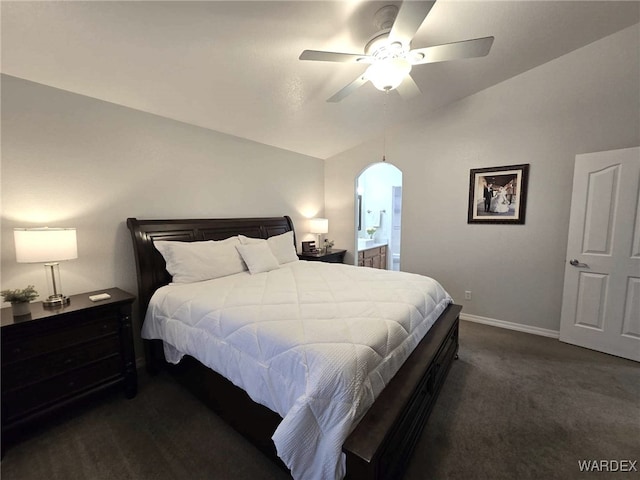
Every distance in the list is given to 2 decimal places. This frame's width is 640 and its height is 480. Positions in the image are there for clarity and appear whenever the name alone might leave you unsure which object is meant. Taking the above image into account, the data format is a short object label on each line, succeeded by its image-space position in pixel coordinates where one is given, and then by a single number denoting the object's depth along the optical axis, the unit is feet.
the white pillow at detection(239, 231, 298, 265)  10.48
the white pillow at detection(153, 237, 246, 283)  7.91
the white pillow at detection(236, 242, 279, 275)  9.18
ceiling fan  5.29
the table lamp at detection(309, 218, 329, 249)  14.06
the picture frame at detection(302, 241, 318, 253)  13.98
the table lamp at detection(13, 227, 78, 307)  5.55
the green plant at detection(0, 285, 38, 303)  5.43
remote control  6.55
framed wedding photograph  10.18
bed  3.76
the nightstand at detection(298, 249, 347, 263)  13.23
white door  8.19
